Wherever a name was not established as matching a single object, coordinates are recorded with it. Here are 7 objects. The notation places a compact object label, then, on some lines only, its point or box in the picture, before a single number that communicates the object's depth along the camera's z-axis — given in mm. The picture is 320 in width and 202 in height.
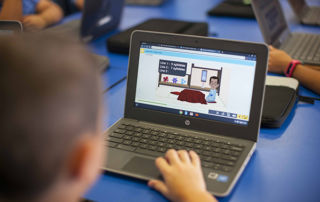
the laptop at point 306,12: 1918
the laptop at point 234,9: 2036
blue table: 773
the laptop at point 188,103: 860
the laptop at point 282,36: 1440
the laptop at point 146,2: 2356
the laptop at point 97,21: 1593
